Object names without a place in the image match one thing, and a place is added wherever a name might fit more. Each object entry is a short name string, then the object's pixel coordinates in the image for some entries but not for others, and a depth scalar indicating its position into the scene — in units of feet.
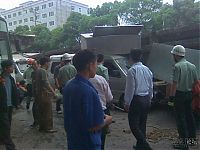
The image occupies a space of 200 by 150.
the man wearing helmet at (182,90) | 11.13
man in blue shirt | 5.54
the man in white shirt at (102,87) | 9.51
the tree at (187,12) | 41.01
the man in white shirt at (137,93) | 10.60
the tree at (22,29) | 80.45
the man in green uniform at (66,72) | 16.05
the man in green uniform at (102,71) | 13.58
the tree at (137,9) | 56.55
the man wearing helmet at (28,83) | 20.38
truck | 18.15
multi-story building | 150.33
